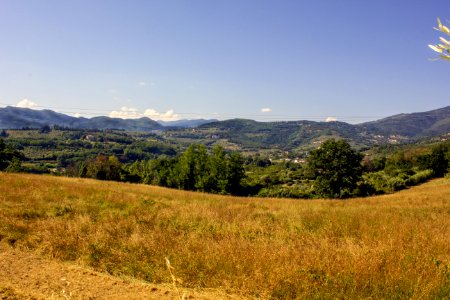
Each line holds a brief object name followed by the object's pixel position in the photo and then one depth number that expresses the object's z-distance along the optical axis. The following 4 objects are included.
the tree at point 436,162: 73.79
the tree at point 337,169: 61.38
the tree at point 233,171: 62.78
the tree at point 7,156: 70.00
